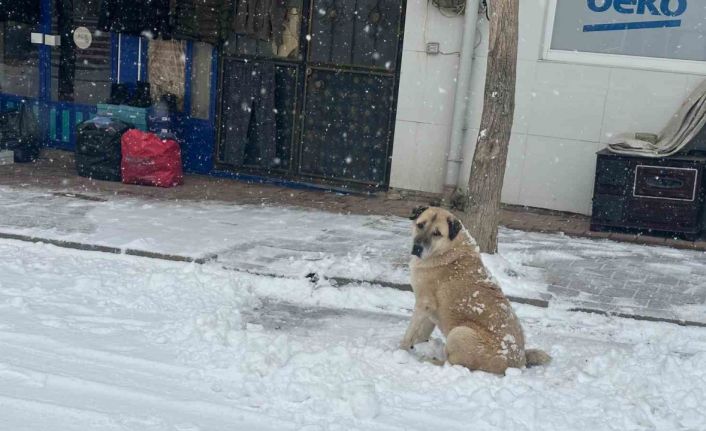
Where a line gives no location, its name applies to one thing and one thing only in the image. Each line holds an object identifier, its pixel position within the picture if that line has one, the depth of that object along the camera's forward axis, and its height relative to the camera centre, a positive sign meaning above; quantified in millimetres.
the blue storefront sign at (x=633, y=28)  10984 +732
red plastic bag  12289 -1696
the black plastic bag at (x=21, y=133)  13477 -1658
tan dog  5480 -1559
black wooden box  10250 -1295
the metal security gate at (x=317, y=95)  12406 -598
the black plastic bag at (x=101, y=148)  12477 -1616
